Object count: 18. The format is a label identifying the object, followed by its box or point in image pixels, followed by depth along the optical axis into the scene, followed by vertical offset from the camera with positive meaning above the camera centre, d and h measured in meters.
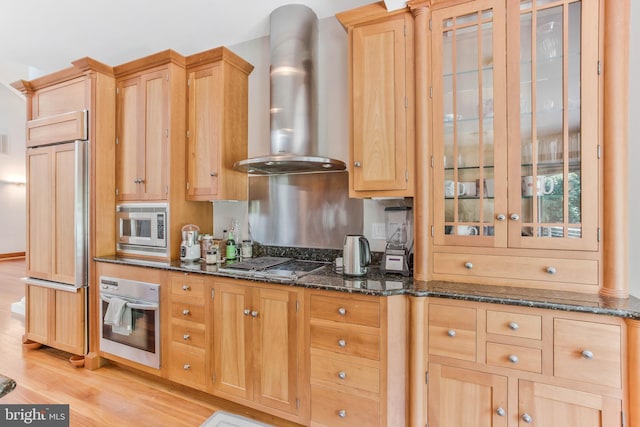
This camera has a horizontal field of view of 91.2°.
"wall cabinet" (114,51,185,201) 2.49 +0.72
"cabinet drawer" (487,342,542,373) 1.42 -0.68
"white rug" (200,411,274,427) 1.95 -1.32
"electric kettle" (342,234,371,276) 1.88 -0.26
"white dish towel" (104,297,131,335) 2.37 -0.79
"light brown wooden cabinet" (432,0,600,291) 1.50 +0.38
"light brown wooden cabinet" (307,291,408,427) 1.62 -0.79
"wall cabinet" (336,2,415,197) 1.82 +0.66
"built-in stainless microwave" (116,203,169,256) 2.51 -0.13
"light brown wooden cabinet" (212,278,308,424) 1.82 -0.83
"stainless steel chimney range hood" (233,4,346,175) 2.33 +0.95
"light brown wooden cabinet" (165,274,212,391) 2.10 -0.82
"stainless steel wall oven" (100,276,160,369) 2.29 -0.81
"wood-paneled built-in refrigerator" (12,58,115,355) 2.62 +0.20
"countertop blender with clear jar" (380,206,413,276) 1.94 -0.20
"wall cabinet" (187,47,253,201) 2.45 +0.71
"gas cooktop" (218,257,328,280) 1.95 -0.38
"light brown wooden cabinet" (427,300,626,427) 1.32 -0.71
